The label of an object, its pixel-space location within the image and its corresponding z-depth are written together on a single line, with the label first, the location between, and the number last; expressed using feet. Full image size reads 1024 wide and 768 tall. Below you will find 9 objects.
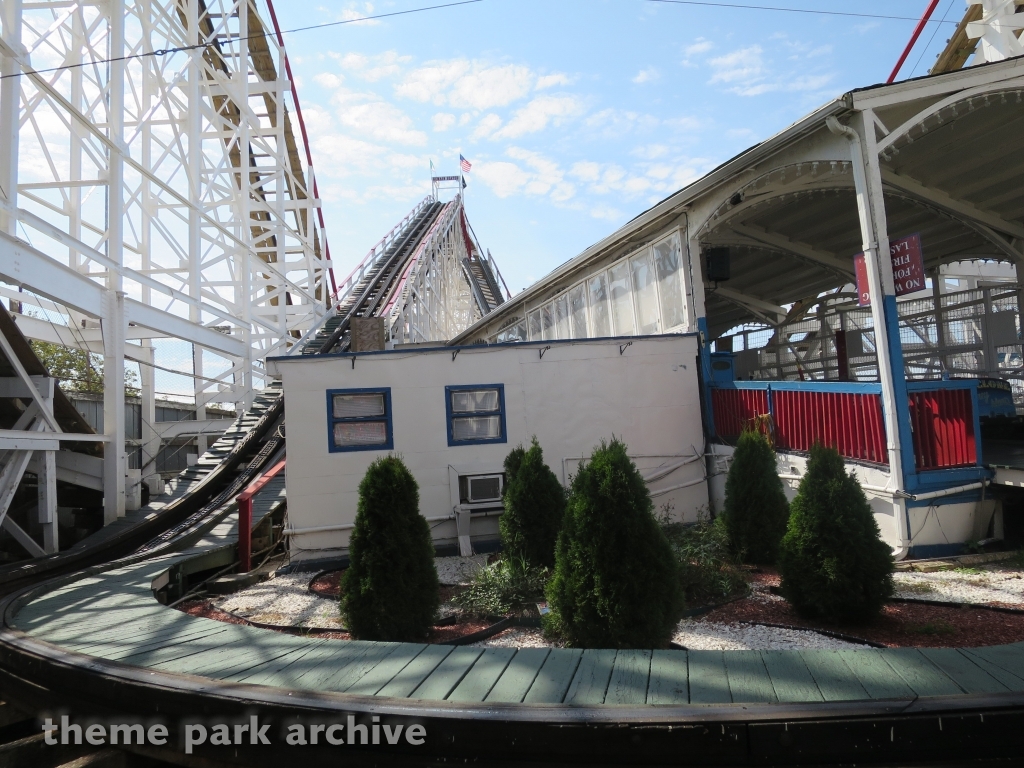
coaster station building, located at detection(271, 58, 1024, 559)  23.44
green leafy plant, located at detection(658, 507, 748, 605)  20.34
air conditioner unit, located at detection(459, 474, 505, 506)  30.94
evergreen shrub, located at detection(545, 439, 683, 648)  14.76
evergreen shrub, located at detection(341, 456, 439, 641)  16.81
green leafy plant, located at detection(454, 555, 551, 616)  20.20
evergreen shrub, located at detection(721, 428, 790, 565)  23.82
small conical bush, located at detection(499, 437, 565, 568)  24.17
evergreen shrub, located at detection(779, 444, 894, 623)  16.94
